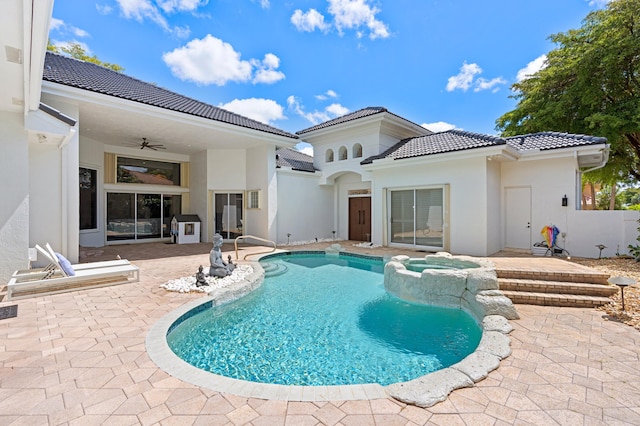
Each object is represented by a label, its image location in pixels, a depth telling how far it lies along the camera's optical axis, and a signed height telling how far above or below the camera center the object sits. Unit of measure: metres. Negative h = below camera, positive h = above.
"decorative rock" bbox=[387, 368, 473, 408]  2.71 -1.75
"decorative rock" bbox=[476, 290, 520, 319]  4.96 -1.64
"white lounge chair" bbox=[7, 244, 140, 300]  5.86 -1.41
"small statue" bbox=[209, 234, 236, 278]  7.52 -1.33
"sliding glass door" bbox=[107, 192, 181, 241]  13.80 -0.10
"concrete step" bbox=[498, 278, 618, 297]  5.82 -1.55
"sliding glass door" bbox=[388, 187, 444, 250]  11.96 -0.19
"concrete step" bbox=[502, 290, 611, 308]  5.50 -1.70
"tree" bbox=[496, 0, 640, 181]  13.70 +6.78
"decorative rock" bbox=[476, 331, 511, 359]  3.64 -1.76
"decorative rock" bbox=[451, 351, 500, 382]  3.13 -1.75
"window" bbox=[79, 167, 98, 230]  12.16 +0.64
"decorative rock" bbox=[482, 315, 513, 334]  4.36 -1.76
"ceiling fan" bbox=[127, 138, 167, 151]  12.97 +3.24
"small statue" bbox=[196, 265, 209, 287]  6.72 -1.55
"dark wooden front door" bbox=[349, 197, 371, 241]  15.77 -0.34
